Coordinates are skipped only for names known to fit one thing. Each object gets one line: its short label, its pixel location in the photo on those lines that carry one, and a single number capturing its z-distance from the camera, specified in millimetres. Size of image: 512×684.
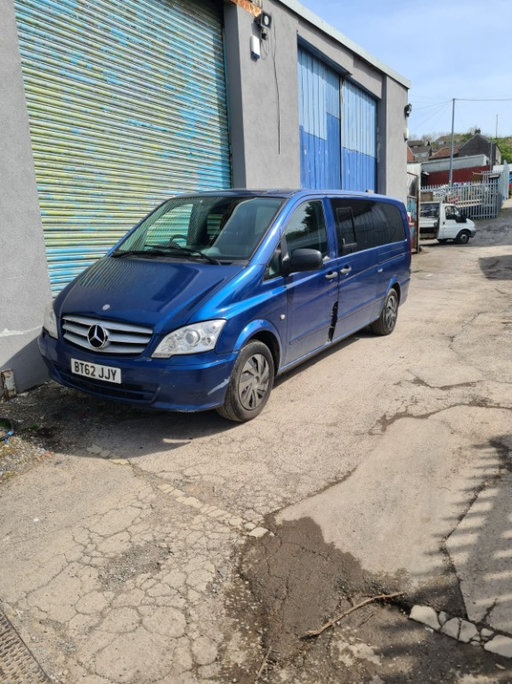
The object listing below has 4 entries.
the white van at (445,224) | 22594
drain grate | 2042
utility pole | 51631
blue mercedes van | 3742
